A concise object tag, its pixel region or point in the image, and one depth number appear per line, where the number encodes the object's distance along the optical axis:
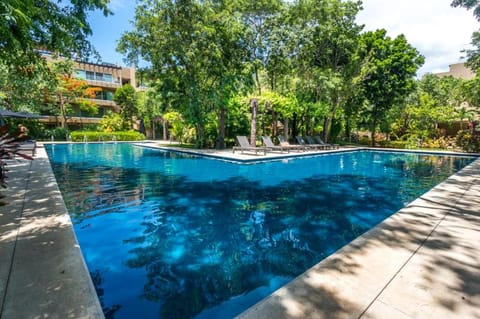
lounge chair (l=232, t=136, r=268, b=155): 14.19
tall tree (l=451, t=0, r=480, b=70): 15.86
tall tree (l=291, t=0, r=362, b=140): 17.50
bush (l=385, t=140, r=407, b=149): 20.47
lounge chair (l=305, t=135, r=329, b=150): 17.67
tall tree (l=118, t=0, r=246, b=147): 14.66
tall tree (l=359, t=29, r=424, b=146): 19.11
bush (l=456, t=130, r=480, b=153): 15.56
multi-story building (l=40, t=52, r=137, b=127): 32.88
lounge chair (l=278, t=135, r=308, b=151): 15.98
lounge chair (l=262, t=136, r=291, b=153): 15.00
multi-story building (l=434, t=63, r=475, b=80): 39.12
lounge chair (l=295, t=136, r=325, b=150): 17.52
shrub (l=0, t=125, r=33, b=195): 5.09
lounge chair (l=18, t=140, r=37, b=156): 12.58
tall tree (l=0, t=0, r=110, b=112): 4.51
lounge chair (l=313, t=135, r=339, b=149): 18.88
